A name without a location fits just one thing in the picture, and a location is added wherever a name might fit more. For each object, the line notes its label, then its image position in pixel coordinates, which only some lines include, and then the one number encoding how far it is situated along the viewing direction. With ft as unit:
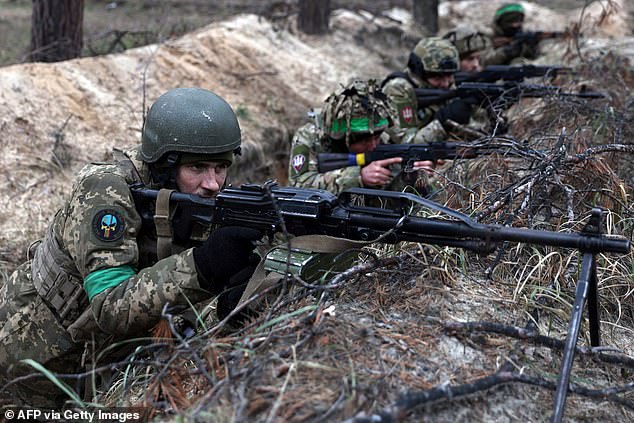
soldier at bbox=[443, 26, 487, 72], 27.94
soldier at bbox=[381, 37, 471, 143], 22.66
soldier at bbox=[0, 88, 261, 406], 9.44
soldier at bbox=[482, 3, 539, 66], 35.96
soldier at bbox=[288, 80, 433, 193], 16.98
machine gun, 7.48
